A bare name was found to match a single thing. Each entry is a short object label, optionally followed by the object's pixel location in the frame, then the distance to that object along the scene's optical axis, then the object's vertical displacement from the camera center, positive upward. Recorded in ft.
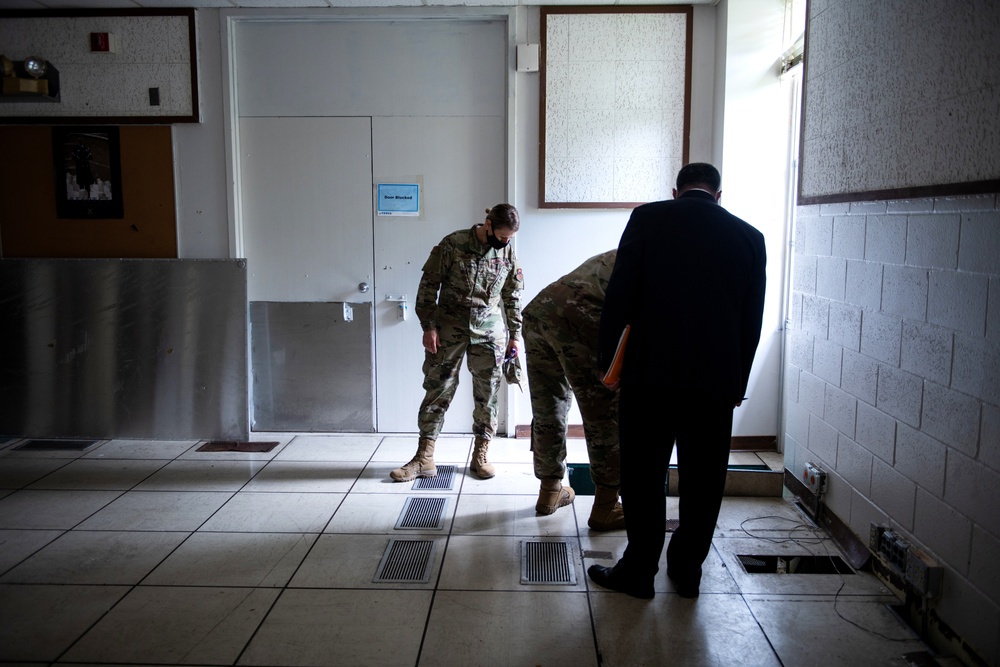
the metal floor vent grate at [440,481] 12.81 -4.08
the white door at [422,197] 15.31 +0.85
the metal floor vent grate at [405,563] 9.40 -4.12
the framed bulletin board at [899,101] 7.11 +1.56
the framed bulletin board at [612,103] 14.74 +2.66
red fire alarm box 14.98 +3.83
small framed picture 15.39 +1.32
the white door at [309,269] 15.46 -0.62
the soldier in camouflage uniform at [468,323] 12.71 -1.40
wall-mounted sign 15.46 +0.85
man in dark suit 7.90 -1.10
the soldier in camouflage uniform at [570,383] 9.79 -1.93
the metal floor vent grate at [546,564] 9.37 -4.10
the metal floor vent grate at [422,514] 11.09 -4.09
